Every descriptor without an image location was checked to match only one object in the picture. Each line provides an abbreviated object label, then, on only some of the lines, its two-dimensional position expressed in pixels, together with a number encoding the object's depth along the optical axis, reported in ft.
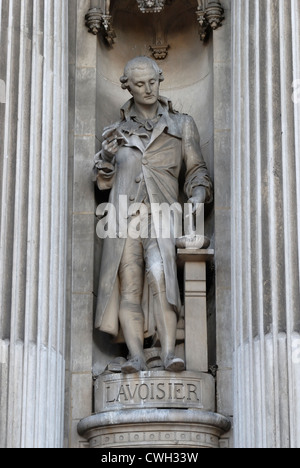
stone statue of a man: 40.14
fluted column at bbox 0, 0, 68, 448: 37.40
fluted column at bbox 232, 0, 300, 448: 36.52
